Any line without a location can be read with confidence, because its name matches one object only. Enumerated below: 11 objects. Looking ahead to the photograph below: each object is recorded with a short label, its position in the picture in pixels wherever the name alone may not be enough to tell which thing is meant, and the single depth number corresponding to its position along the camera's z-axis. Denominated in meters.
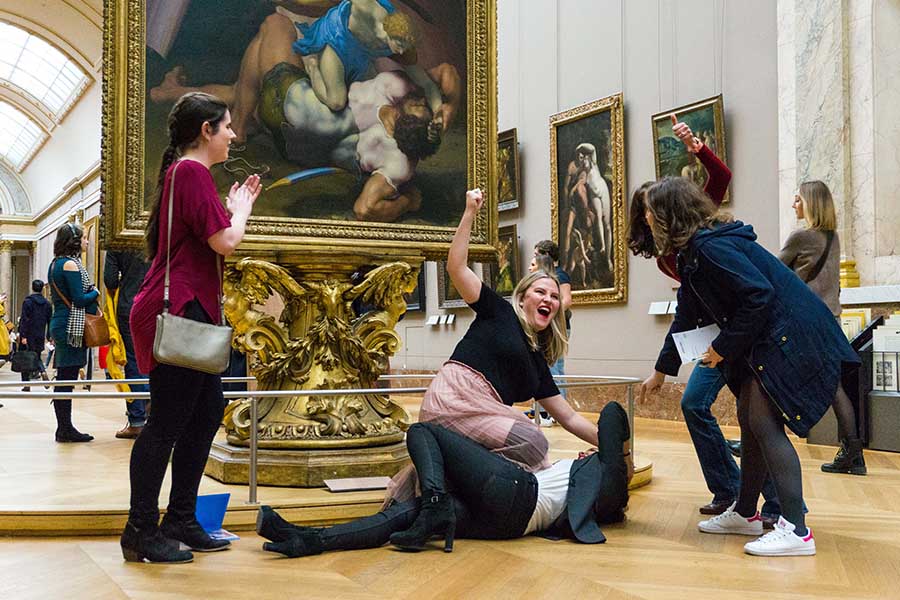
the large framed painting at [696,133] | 9.39
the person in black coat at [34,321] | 12.34
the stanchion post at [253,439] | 4.13
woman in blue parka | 3.68
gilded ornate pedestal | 5.04
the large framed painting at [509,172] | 12.80
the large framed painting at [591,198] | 10.77
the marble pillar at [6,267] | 38.00
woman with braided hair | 3.52
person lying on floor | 3.70
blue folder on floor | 3.95
